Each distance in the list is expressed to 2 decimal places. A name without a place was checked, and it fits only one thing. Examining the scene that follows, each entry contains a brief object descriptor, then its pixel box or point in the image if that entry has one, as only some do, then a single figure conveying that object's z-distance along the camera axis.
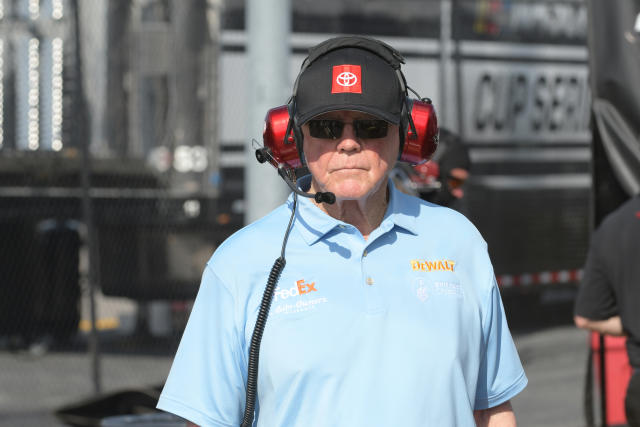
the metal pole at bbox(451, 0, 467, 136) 19.25
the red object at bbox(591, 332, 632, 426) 12.79
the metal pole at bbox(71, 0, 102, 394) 15.73
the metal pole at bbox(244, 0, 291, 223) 9.62
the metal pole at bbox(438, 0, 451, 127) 19.06
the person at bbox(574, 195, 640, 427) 8.25
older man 4.49
